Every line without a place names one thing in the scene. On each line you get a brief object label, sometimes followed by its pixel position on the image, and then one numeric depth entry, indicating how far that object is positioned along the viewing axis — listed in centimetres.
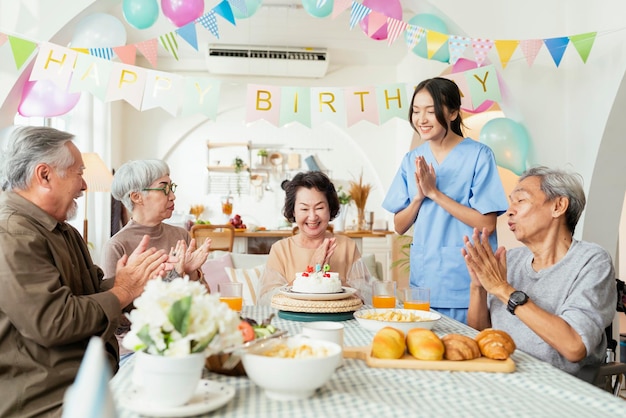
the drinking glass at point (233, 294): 178
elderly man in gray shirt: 143
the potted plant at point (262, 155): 731
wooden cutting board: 119
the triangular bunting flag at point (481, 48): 336
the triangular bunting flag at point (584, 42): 316
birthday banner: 318
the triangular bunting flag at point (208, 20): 334
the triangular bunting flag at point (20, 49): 304
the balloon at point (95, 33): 344
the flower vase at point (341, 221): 669
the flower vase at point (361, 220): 682
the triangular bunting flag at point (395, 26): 343
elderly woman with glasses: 230
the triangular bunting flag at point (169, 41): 337
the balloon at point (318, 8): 347
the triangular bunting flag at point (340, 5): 336
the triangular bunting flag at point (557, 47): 328
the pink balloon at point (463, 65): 370
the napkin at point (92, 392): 53
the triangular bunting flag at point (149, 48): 349
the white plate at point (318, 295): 177
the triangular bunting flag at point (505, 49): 331
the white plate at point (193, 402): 90
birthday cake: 181
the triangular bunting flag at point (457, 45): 335
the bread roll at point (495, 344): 123
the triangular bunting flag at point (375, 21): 341
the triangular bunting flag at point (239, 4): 330
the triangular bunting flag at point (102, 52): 347
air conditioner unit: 650
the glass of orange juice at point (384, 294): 191
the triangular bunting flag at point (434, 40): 335
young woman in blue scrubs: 220
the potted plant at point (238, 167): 728
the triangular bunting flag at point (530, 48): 334
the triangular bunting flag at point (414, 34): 339
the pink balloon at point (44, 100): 333
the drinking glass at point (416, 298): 181
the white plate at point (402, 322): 150
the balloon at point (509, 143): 364
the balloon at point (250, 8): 359
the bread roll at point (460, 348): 123
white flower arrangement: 91
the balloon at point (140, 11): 351
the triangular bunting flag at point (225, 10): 338
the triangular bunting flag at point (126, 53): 347
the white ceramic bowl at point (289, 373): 96
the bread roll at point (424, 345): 123
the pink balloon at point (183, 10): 345
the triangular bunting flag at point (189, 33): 335
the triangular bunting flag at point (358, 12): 337
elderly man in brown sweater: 131
